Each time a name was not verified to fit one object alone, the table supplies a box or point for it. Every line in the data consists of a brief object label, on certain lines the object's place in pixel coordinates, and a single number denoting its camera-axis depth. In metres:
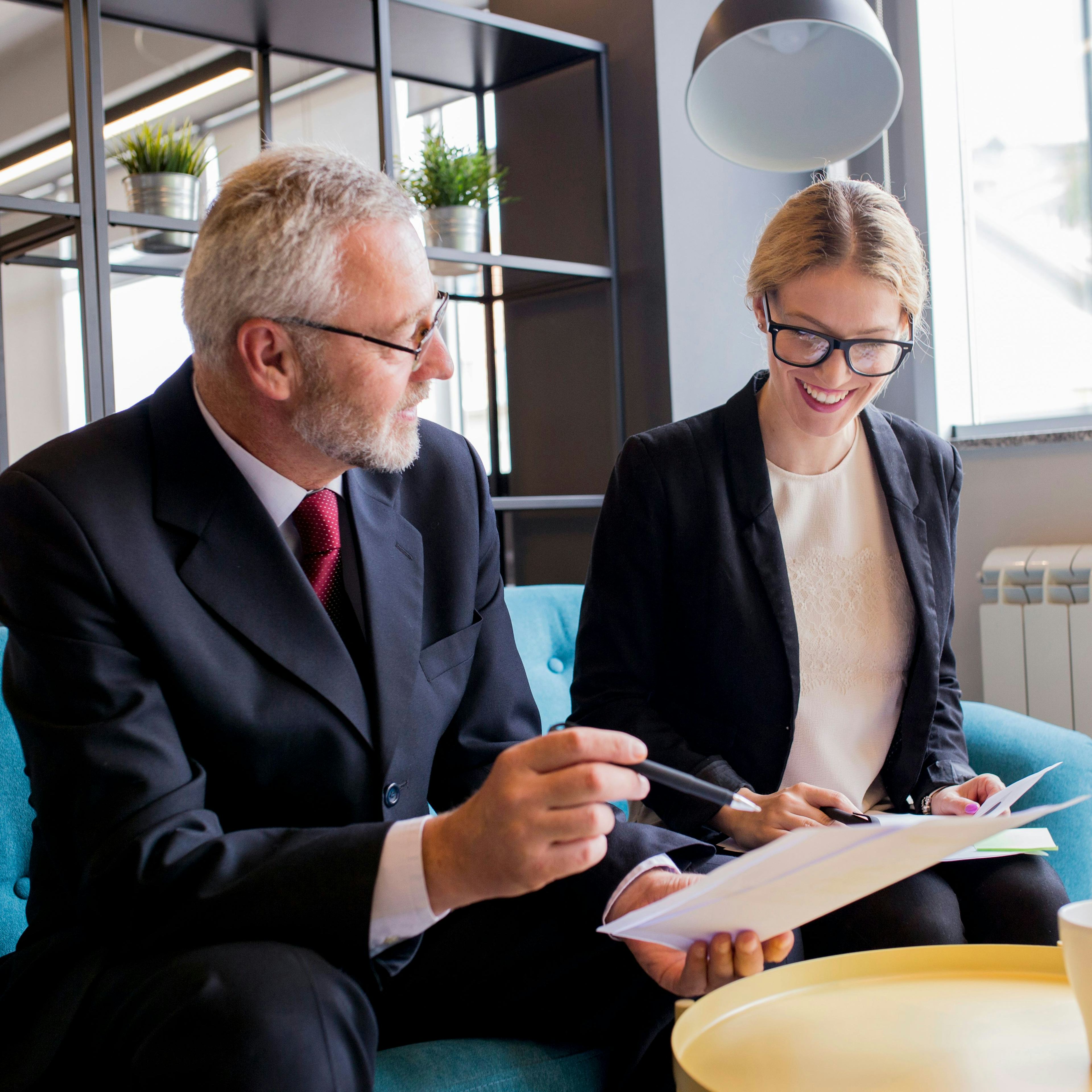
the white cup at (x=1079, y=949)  0.78
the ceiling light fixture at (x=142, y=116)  2.58
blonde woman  1.48
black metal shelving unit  2.30
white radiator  2.53
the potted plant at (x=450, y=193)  2.83
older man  0.88
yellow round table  0.82
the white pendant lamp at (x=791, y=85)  1.71
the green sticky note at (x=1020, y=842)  1.17
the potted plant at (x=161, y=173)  2.46
